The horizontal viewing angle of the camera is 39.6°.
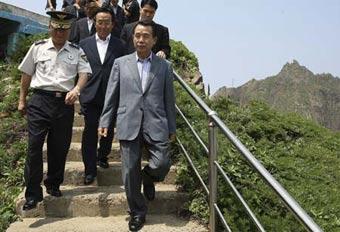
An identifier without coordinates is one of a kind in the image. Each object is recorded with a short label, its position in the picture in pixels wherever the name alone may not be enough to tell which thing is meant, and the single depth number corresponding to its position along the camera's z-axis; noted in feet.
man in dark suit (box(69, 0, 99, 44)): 17.38
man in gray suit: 12.60
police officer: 13.22
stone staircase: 13.17
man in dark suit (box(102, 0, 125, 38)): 19.88
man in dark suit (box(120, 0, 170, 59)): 15.93
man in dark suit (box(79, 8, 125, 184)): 15.10
